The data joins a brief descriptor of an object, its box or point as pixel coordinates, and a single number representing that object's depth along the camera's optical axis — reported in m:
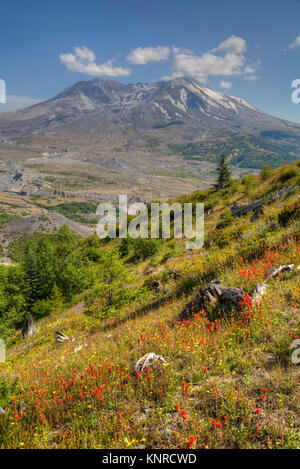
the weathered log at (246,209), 19.21
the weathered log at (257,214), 15.09
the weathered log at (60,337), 11.31
